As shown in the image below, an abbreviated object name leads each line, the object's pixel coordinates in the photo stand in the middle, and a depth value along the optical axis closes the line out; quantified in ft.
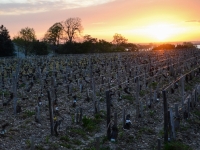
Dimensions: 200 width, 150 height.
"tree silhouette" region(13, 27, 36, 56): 207.98
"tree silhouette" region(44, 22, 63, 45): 222.48
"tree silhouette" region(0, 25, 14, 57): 159.43
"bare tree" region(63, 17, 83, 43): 231.71
